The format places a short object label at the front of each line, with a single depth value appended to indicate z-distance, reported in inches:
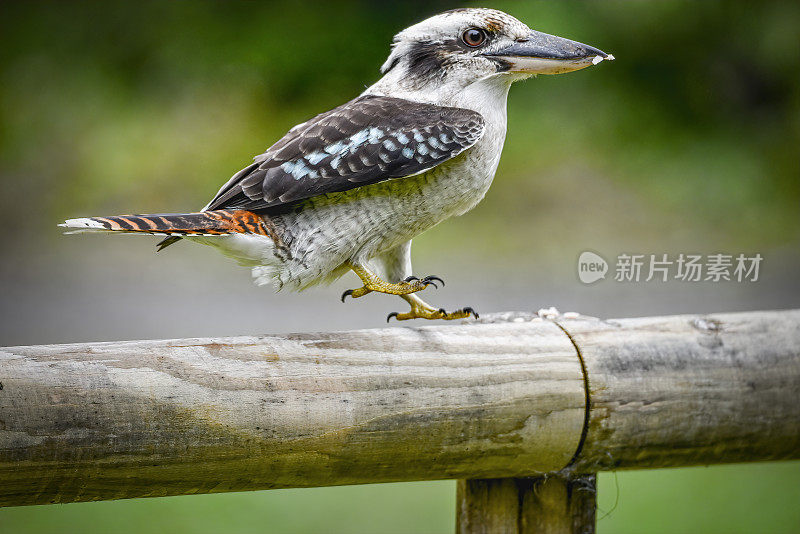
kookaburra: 303.4
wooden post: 303.5
